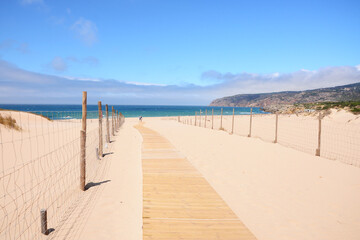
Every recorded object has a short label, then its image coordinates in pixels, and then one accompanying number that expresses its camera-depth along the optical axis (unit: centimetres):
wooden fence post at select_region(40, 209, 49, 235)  397
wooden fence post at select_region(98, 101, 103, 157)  970
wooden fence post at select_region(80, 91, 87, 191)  612
